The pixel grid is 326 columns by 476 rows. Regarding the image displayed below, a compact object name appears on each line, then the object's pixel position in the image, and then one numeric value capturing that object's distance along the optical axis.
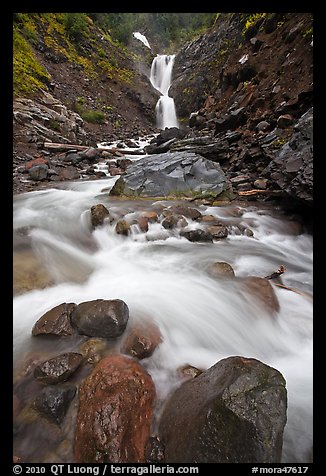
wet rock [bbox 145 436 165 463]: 1.65
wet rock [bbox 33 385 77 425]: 1.84
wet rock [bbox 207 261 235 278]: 3.62
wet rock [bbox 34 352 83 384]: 2.06
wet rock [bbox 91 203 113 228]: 5.02
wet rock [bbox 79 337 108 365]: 2.26
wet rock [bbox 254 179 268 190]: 6.93
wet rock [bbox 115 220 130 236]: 4.84
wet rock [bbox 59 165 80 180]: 8.47
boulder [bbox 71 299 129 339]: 2.44
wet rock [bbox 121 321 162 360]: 2.33
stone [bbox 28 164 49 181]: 7.77
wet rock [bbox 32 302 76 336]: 2.51
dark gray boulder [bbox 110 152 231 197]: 6.97
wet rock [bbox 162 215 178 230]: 5.14
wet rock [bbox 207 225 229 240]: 4.95
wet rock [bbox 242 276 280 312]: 3.09
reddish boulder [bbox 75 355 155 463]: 1.59
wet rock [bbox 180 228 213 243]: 4.79
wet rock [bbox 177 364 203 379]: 2.21
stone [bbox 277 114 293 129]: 7.67
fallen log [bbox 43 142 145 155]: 10.05
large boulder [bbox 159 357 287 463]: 1.44
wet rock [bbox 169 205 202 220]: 5.61
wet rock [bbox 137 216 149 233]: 5.02
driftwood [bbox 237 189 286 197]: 6.24
